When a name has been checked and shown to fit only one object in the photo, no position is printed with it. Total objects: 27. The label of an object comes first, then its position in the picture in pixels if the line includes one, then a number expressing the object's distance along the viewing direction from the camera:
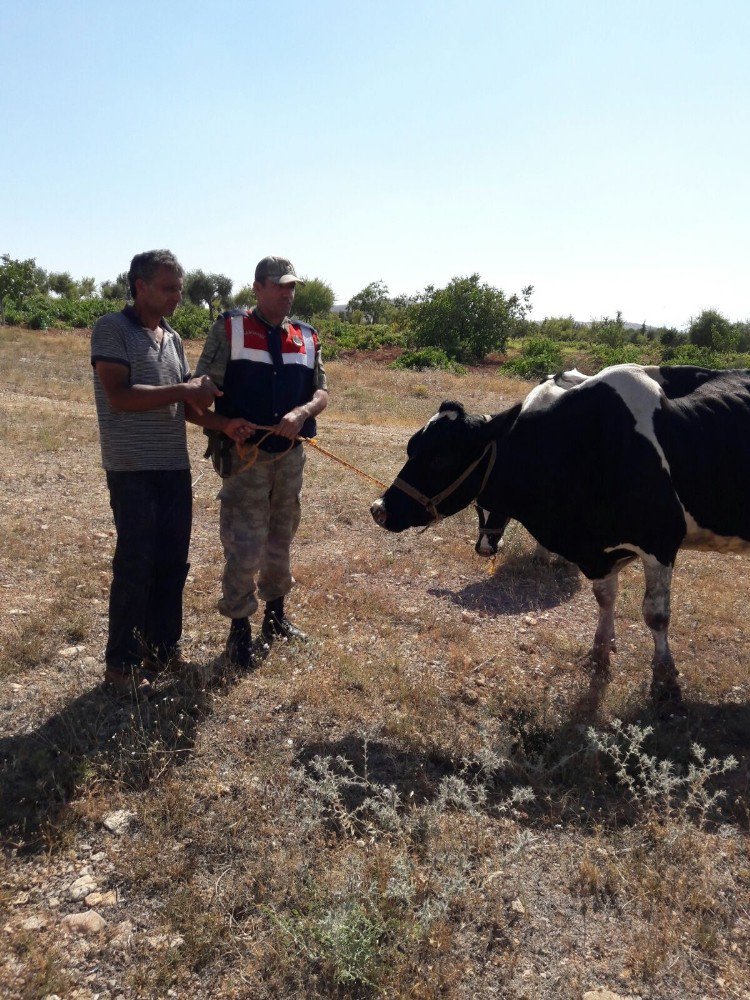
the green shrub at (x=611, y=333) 50.03
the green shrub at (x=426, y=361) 31.50
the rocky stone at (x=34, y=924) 2.47
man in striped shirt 3.53
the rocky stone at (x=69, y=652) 4.36
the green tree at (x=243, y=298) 60.34
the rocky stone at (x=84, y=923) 2.48
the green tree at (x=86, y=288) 60.81
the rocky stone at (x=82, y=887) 2.63
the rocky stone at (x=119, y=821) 2.96
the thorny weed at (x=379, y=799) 2.93
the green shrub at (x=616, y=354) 36.28
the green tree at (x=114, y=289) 59.81
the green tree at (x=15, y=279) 42.09
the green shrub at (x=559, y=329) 59.19
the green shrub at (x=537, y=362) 31.62
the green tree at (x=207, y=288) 61.81
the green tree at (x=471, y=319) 38.62
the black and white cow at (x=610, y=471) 4.06
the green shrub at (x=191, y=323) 40.16
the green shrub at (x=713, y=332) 50.00
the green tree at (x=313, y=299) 63.26
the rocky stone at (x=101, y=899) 2.60
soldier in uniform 4.02
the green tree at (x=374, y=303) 65.84
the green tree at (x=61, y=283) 62.03
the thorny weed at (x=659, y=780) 3.02
